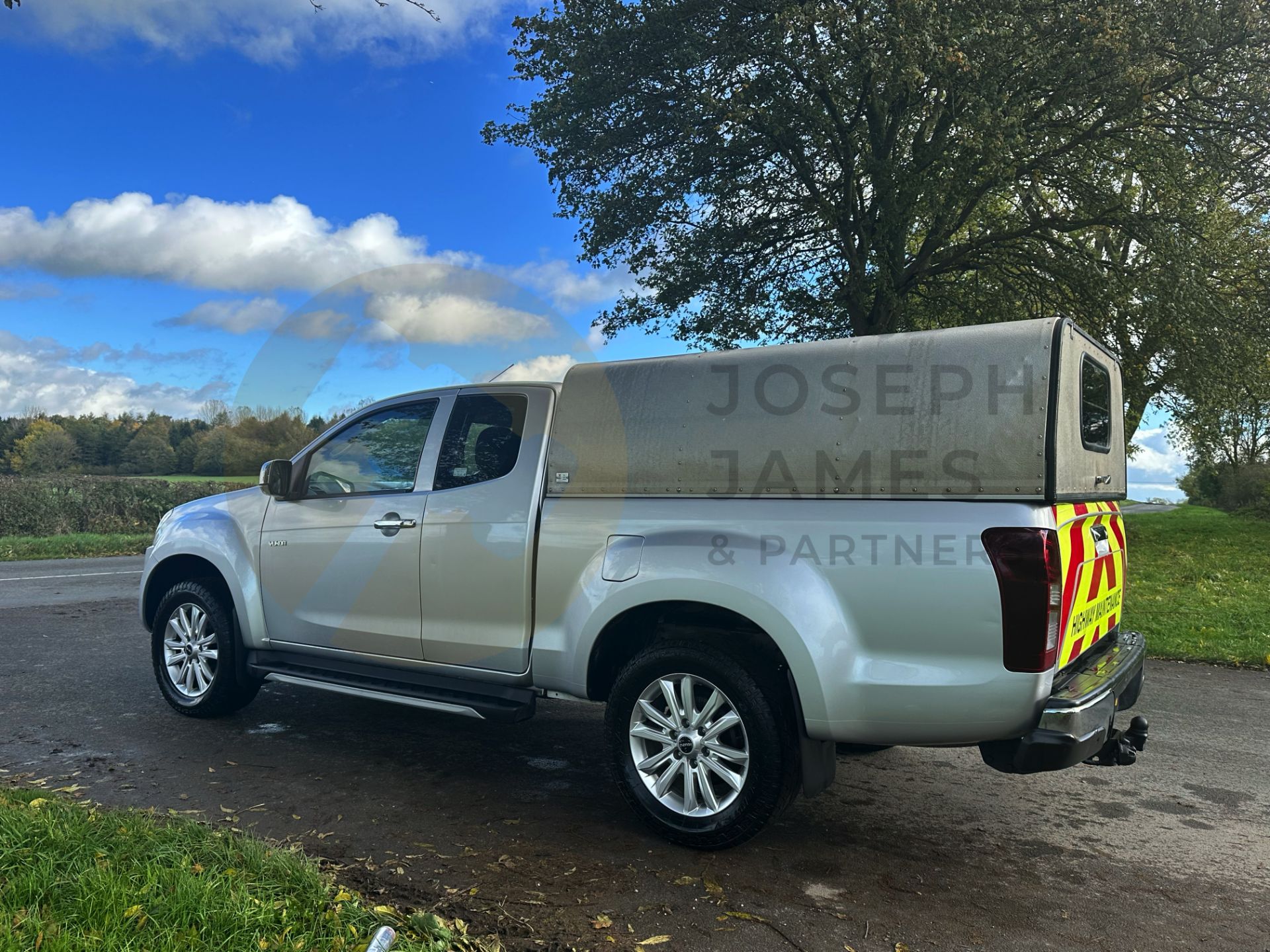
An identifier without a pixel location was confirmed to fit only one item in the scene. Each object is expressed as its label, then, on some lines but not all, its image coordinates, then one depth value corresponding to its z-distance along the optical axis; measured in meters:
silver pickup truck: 3.42
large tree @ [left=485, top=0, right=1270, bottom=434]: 13.37
